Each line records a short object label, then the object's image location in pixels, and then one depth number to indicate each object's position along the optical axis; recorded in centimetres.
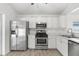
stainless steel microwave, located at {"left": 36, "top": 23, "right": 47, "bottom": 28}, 337
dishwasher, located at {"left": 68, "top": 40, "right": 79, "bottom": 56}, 154
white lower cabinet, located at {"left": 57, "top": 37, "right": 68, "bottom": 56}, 199
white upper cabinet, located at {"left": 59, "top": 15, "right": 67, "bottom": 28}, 319
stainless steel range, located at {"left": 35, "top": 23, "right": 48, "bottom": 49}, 322
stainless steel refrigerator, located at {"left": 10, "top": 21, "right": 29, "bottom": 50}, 296
